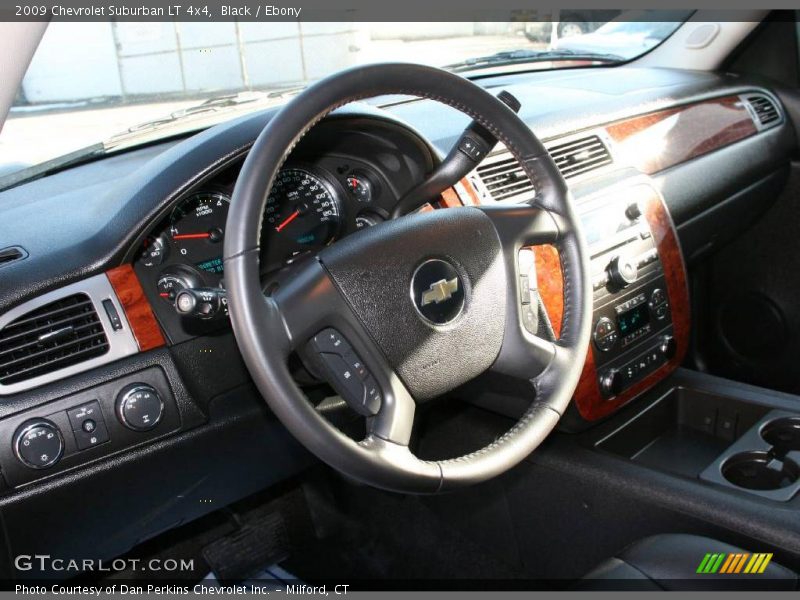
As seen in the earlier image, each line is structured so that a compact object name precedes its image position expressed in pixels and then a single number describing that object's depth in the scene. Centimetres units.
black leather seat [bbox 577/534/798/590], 147
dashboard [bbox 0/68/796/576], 145
